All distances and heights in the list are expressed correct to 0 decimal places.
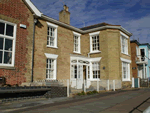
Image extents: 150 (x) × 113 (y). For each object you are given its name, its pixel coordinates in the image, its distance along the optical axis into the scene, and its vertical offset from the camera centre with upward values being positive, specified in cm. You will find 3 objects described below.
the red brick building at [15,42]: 1021 +201
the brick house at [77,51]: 1334 +200
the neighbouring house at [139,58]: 2486 +212
